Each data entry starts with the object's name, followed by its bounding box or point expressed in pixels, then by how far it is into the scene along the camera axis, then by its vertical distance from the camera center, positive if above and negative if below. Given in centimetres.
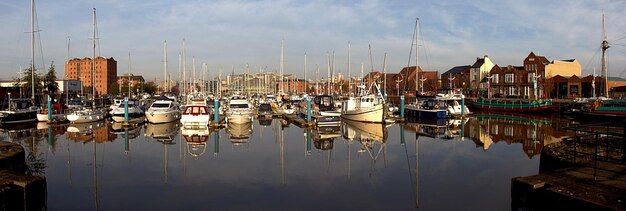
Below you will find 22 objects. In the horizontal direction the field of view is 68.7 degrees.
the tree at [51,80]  6931 +305
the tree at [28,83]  6372 +248
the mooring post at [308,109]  3887 -87
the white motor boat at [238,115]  3850 -130
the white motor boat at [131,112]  4141 -119
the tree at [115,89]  11672 +283
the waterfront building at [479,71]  9956 +607
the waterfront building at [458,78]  10461 +503
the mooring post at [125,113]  3816 -109
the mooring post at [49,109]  3944 -81
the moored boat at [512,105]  5812 -81
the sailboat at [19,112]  3997 -108
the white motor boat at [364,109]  4009 -86
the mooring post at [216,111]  3681 -92
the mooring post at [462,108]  5059 -102
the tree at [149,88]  12631 +342
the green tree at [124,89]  11362 +275
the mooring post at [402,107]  4502 -79
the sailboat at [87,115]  3934 -131
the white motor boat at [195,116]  3519 -125
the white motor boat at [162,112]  3875 -103
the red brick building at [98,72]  15962 +1003
